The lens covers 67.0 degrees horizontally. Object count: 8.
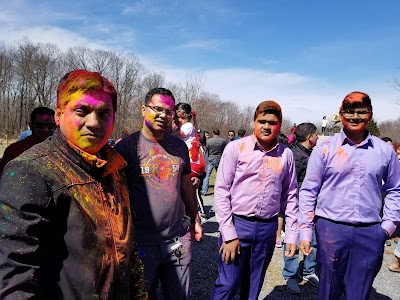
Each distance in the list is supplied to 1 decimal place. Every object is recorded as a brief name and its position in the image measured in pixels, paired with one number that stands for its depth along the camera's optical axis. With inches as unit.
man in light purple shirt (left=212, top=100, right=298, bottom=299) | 103.0
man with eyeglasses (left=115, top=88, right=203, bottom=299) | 90.4
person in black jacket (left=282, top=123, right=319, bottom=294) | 159.3
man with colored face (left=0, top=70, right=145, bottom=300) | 42.0
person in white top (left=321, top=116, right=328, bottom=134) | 1041.5
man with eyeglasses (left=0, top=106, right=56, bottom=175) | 135.7
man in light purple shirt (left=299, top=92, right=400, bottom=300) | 98.7
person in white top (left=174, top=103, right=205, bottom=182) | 154.4
